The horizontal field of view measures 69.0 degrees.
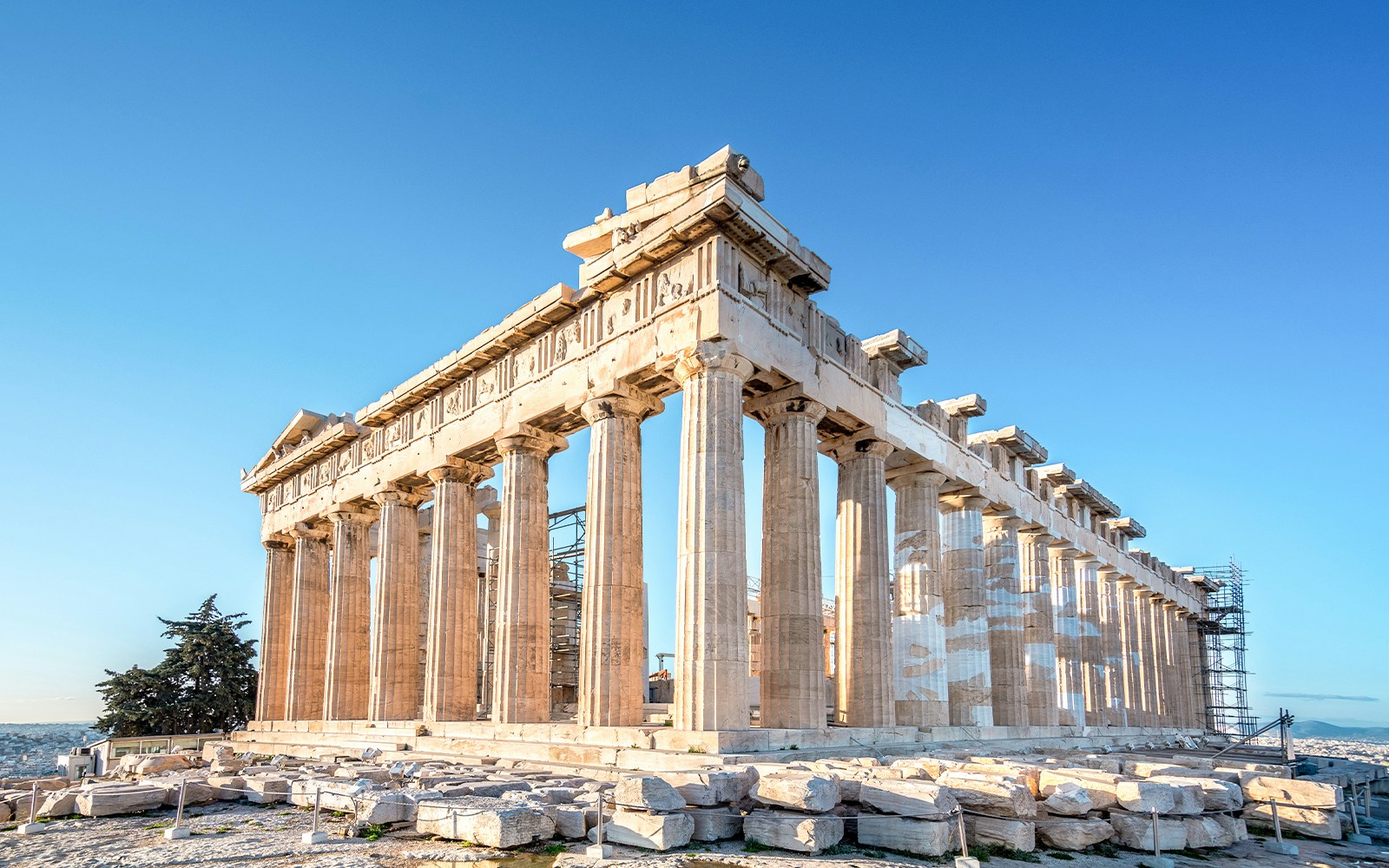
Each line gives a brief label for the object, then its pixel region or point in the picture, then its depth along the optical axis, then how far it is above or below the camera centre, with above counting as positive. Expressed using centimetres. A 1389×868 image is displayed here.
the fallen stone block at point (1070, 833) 1242 -267
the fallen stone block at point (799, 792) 1167 -204
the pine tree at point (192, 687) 4372 -312
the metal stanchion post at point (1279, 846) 1366 -315
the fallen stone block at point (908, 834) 1145 -249
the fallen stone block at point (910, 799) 1159 -212
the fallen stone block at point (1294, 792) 1506 -267
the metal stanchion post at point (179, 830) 1301 -276
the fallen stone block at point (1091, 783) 1322 -223
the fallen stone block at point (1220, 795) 1371 -243
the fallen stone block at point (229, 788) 1619 -273
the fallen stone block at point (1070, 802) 1277 -235
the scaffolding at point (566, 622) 3844 -26
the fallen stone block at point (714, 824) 1188 -243
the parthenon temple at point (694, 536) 1978 +208
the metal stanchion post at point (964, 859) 1101 -266
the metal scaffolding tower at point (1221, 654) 5966 -237
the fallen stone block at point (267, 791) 1585 -272
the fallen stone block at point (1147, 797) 1288 -231
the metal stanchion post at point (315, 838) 1220 -264
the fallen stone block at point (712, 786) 1208 -204
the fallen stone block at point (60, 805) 1516 -280
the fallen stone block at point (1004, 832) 1199 -257
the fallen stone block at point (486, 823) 1156 -240
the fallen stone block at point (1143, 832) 1277 -274
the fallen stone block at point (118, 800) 1515 -275
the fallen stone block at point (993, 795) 1218 -217
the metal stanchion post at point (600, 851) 1096 -254
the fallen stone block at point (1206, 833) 1313 -284
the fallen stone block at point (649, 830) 1135 -242
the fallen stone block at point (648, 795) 1171 -208
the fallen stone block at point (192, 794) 1564 -272
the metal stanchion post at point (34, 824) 1404 -290
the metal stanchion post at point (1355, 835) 1491 -326
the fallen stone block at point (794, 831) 1137 -243
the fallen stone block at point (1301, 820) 1484 -304
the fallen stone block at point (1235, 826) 1358 -283
